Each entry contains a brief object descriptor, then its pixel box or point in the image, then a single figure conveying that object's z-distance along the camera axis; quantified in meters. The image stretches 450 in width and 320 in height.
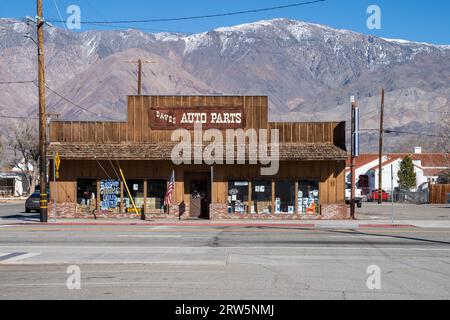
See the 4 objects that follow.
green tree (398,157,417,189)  82.00
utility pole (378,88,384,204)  59.71
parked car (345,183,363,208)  52.78
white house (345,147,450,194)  90.94
